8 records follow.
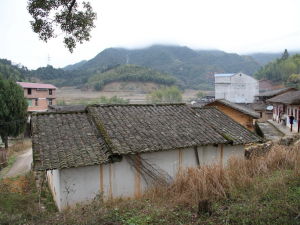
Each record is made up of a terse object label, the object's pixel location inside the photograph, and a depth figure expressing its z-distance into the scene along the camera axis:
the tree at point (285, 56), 89.38
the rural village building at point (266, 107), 38.42
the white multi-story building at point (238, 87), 56.38
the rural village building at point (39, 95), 44.97
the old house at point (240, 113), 19.93
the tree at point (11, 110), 27.03
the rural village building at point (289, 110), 22.24
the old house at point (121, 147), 7.98
